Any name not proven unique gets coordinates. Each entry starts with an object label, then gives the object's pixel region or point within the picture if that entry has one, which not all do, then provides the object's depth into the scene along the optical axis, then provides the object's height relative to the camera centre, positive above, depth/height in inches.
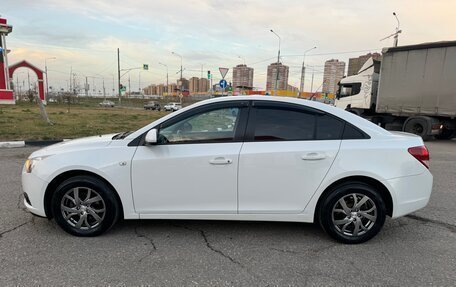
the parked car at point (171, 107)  1946.4 -74.2
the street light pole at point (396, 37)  1140.4 +231.7
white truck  494.9 +23.3
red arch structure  1580.0 +93.0
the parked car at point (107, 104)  2203.7 -82.5
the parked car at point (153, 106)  2034.3 -79.1
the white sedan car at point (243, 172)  132.6 -30.6
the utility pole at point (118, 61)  2032.7 +194.9
